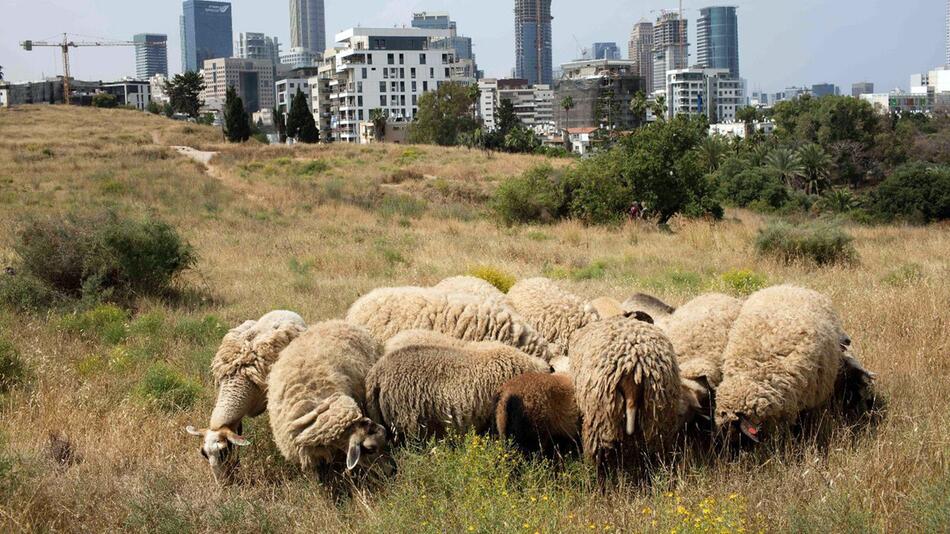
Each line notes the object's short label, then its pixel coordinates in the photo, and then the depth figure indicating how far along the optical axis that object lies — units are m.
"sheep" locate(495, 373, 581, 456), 5.62
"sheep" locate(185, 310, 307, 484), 6.03
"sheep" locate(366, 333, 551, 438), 5.88
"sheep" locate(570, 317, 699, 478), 5.58
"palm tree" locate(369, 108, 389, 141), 113.81
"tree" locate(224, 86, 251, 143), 81.81
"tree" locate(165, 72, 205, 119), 122.88
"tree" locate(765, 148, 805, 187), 80.06
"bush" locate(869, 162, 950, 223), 58.56
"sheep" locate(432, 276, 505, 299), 8.38
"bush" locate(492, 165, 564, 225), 32.81
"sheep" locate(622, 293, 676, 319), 8.77
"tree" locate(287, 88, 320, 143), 92.94
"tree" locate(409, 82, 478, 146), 111.12
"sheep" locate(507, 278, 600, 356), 7.86
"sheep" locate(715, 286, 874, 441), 6.10
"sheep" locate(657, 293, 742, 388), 6.52
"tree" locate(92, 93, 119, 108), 134.38
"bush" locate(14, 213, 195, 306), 13.79
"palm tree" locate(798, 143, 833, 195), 81.81
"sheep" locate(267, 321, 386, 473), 5.57
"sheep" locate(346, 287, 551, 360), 7.20
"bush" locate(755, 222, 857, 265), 17.45
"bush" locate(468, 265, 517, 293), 12.30
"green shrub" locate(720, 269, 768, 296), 12.93
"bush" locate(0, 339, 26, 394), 8.50
